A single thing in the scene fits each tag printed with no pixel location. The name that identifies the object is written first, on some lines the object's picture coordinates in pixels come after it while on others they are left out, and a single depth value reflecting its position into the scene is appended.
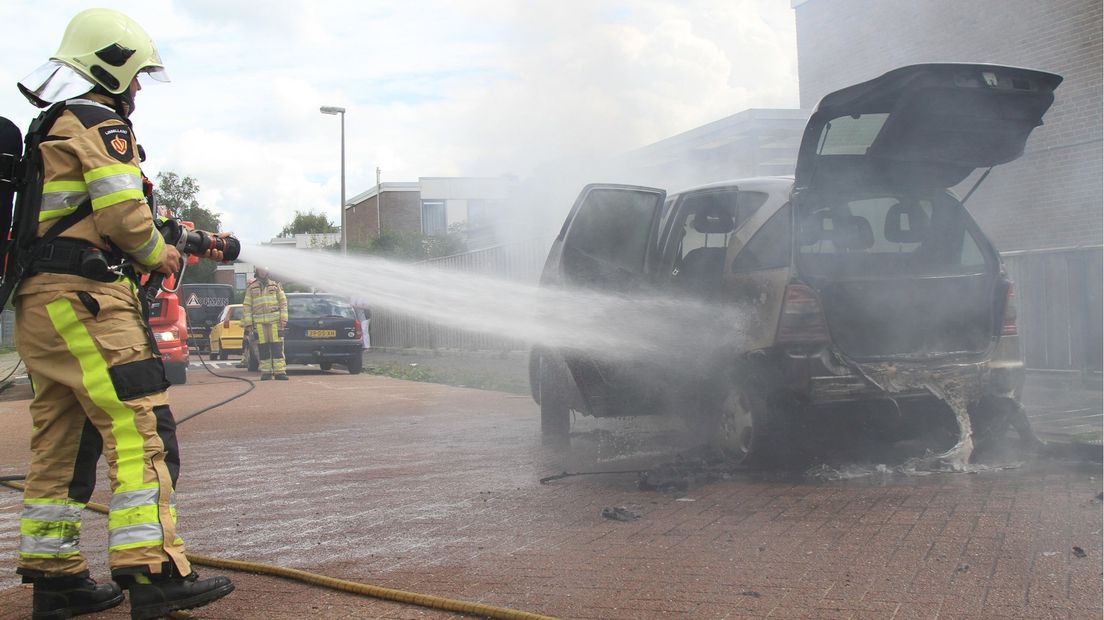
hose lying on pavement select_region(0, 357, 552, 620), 3.20
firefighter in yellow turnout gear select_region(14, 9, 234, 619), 3.20
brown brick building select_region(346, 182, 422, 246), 45.94
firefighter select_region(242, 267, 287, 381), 14.98
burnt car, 5.00
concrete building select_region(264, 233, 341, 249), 42.44
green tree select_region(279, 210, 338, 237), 72.94
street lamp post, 31.48
